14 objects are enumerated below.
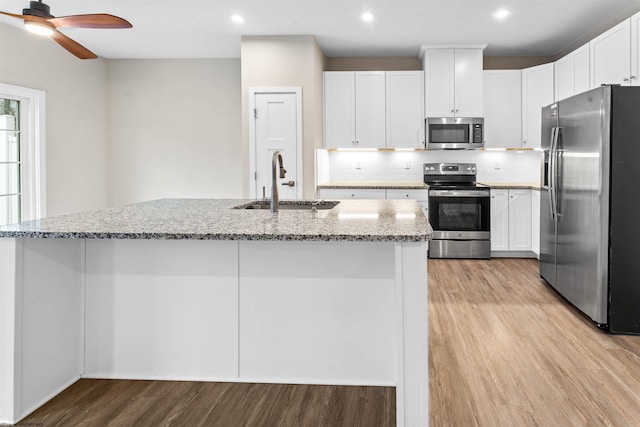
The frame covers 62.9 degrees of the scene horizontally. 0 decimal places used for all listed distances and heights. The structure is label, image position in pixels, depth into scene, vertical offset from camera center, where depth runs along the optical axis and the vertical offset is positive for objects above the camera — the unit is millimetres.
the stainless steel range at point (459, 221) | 6012 -233
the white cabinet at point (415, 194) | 6074 +79
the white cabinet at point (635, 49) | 4008 +1171
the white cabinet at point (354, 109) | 6246 +1101
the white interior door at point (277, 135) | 5625 +715
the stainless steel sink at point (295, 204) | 3391 -22
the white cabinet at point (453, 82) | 6086 +1393
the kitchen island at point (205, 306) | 2350 -501
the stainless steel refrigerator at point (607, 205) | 3387 -28
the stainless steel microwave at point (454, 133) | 6168 +804
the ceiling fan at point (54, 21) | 2844 +996
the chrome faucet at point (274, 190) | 2863 +58
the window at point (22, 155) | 5160 +469
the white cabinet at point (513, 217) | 6059 -189
